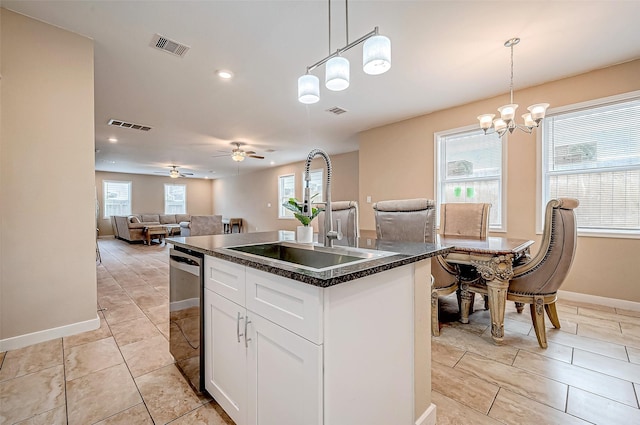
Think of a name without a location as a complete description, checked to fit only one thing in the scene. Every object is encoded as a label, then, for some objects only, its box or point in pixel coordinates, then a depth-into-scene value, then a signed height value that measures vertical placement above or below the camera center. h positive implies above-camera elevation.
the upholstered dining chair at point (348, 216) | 2.60 -0.06
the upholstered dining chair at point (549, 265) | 1.98 -0.43
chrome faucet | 1.57 +0.07
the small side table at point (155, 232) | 7.93 -0.61
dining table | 2.01 -0.43
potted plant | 1.68 -0.10
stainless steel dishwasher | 1.51 -0.62
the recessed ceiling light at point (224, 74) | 2.98 +1.55
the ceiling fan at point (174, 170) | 8.61 +1.31
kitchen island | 0.87 -0.50
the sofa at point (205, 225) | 6.09 -0.33
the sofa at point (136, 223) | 8.15 -0.38
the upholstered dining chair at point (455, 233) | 2.27 -0.27
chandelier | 2.52 +0.93
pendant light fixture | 1.46 +0.83
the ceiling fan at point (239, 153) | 5.94 +1.31
